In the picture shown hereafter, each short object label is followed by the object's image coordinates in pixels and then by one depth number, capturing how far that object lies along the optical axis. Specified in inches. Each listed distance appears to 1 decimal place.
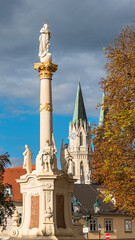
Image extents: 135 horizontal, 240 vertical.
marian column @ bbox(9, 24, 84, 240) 918.4
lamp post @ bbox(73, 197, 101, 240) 1272.1
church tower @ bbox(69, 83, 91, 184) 7091.5
